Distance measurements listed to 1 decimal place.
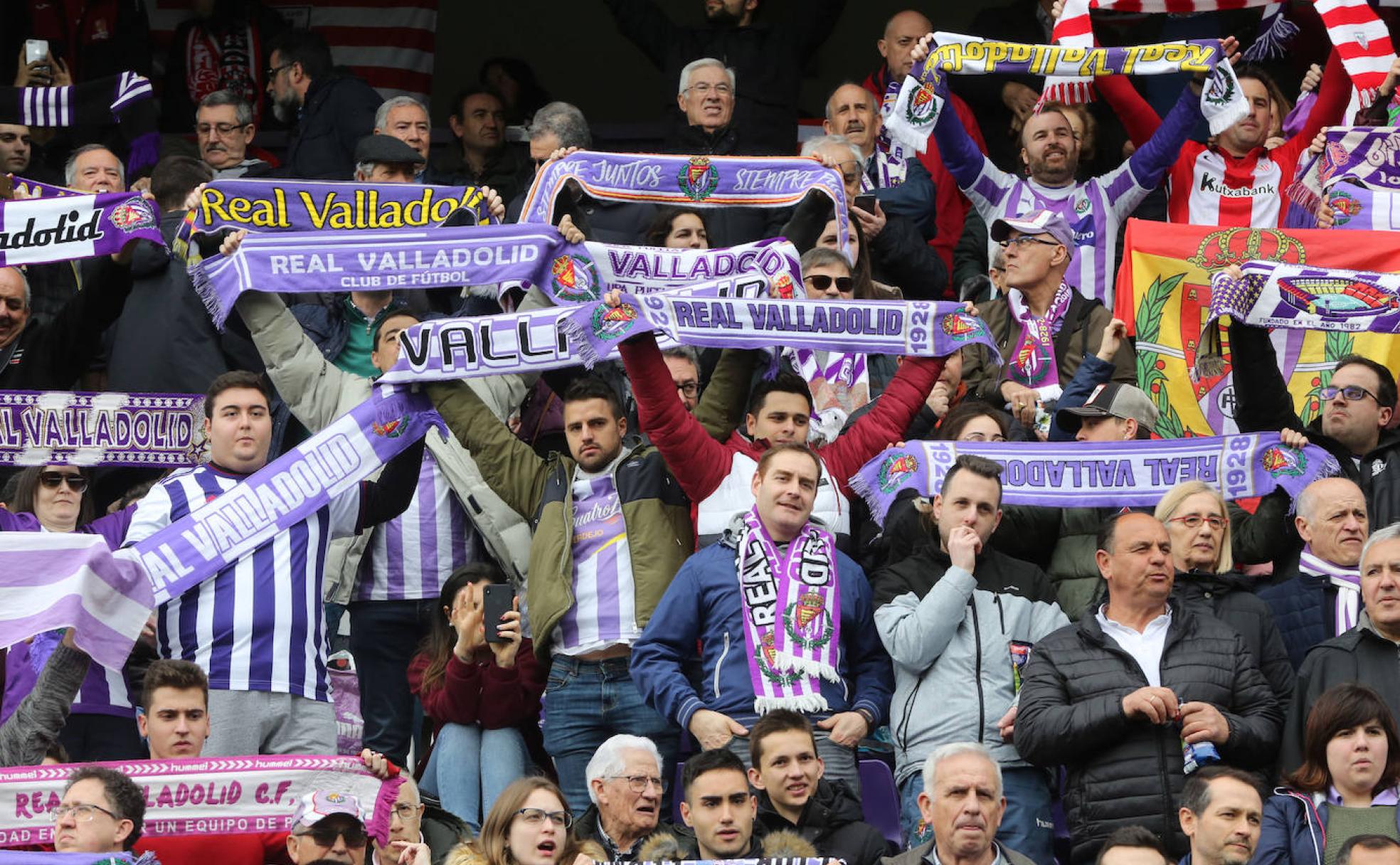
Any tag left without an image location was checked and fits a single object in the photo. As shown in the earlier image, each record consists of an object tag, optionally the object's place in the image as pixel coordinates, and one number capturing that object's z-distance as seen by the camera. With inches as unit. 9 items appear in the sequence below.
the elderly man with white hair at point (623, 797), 655.8
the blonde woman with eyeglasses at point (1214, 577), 691.4
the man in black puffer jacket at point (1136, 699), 653.3
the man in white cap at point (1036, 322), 863.1
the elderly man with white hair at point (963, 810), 626.8
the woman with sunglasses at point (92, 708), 703.1
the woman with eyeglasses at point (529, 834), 637.3
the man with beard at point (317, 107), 1035.3
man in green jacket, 721.6
